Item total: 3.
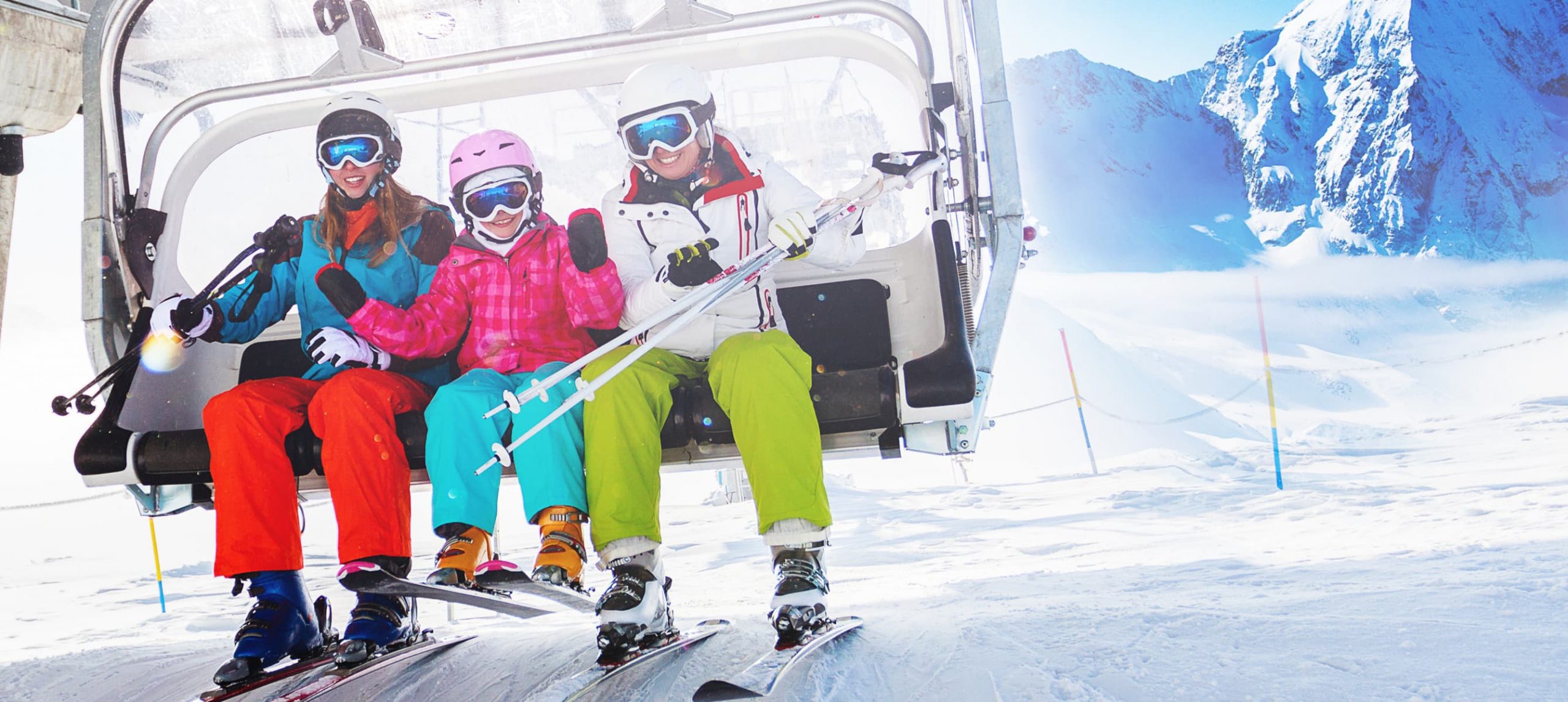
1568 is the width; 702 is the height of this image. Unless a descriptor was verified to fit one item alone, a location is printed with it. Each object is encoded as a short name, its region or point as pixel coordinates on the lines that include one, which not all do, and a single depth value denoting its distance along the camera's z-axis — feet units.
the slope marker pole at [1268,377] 21.82
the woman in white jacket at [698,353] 6.79
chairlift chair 7.68
